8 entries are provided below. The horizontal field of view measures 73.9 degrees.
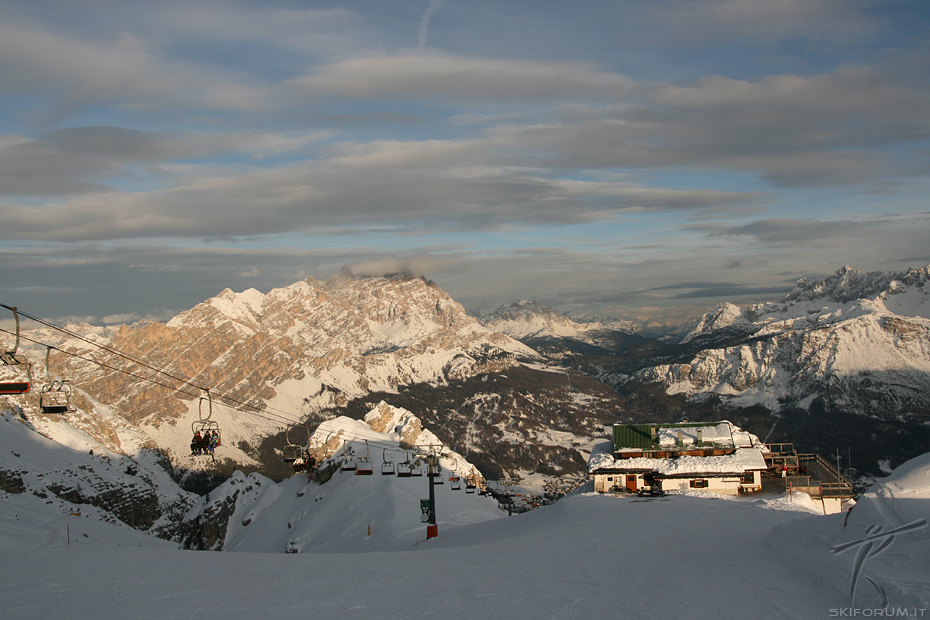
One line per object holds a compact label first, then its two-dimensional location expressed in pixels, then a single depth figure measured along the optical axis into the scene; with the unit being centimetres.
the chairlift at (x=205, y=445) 3822
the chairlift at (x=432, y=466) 4584
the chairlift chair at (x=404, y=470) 7562
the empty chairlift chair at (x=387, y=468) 7856
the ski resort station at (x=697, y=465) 5900
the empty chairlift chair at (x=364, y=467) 7922
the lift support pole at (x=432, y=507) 4594
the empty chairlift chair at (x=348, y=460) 8350
